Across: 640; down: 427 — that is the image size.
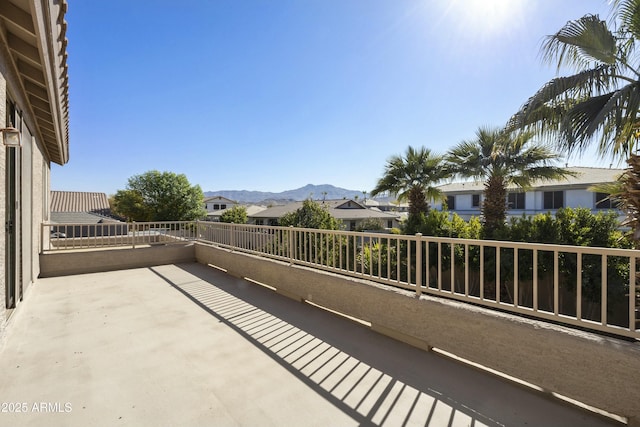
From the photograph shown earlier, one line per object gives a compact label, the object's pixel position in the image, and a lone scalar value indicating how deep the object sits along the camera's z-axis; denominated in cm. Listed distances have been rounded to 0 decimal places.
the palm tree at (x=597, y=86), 378
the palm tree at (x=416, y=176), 1226
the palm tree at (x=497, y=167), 1032
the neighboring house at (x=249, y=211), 4183
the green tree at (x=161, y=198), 2933
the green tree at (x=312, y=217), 1457
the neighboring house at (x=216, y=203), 6096
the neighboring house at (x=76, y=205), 2014
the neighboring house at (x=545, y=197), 1706
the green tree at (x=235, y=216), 2717
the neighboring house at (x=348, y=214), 2964
